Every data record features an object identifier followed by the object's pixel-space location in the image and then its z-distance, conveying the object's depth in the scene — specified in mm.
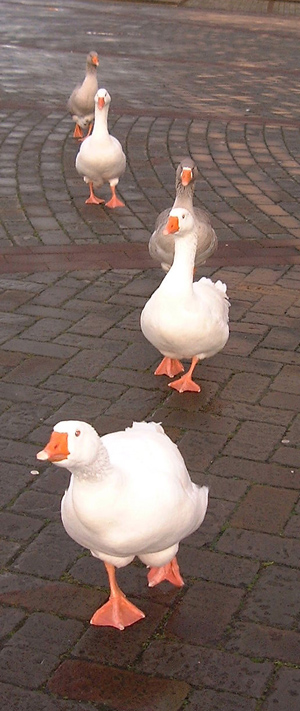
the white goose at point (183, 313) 5910
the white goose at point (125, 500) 3719
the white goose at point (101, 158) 9531
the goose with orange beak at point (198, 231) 7250
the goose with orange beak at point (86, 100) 11977
